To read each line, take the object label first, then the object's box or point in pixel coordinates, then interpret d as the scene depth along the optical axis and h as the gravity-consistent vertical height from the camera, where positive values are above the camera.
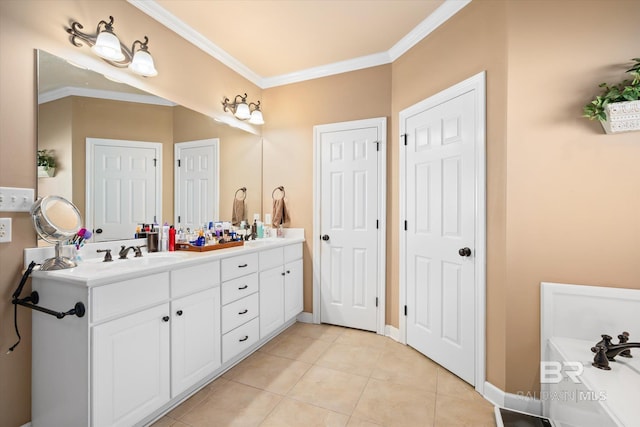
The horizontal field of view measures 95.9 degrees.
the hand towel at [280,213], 3.21 +0.00
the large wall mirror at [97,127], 1.66 +0.62
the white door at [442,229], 2.05 -0.13
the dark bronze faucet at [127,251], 1.89 -0.25
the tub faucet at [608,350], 1.34 -0.65
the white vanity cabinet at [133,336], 1.36 -0.68
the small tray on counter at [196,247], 2.26 -0.27
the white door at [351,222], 2.90 -0.09
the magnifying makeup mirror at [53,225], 1.53 -0.07
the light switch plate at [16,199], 1.46 +0.07
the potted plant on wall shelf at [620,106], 1.45 +0.55
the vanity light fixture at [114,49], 1.75 +1.06
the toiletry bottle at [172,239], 2.27 -0.21
